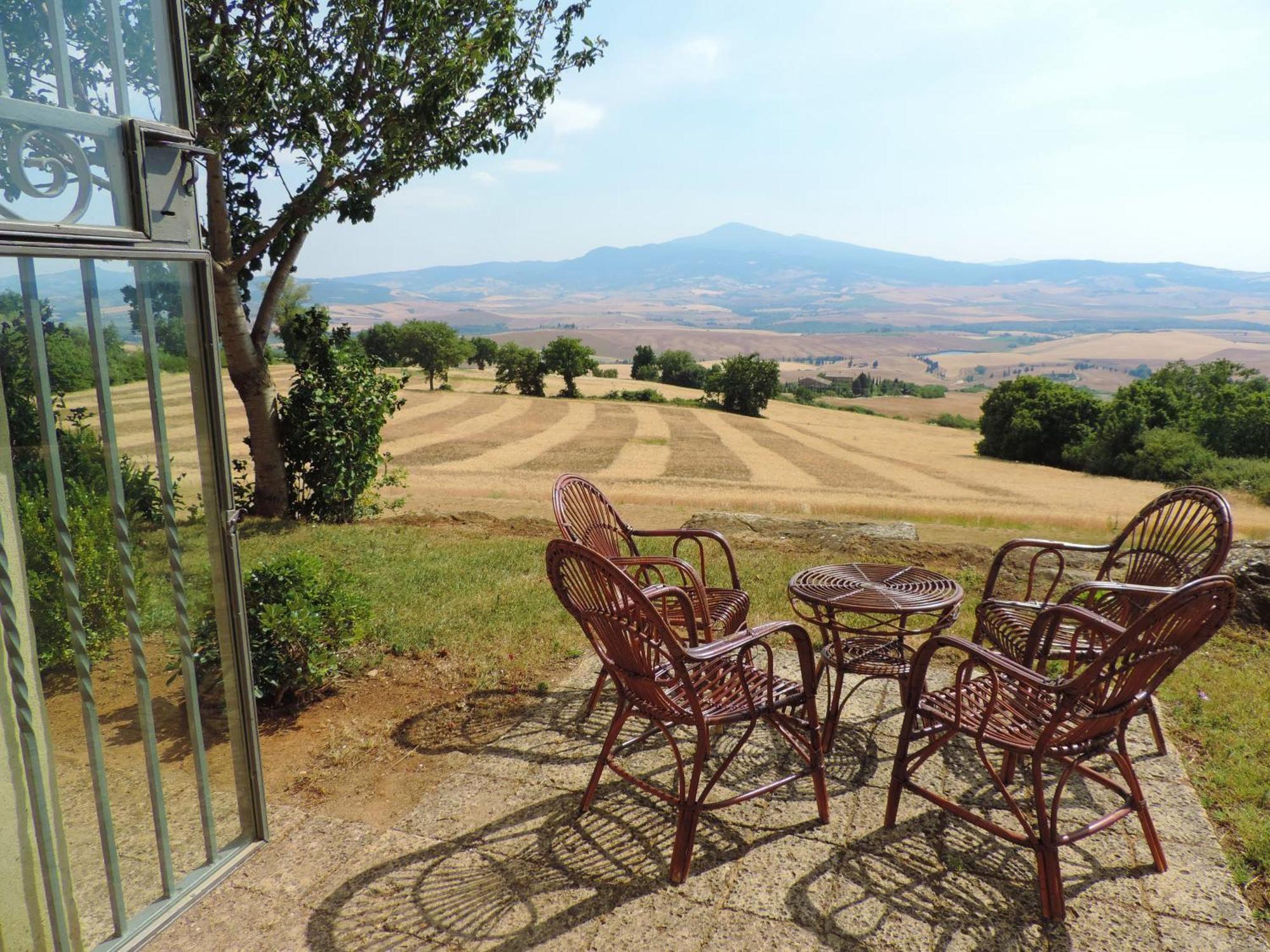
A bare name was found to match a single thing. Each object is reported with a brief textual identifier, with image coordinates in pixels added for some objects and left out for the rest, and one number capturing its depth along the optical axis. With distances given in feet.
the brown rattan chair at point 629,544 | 11.68
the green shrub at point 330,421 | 27.96
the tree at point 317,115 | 22.94
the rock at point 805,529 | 27.06
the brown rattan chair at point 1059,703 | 7.56
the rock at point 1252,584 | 17.01
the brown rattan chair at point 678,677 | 8.32
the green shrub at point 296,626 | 11.73
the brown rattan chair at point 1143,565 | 10.69
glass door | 6.30
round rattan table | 10.89
